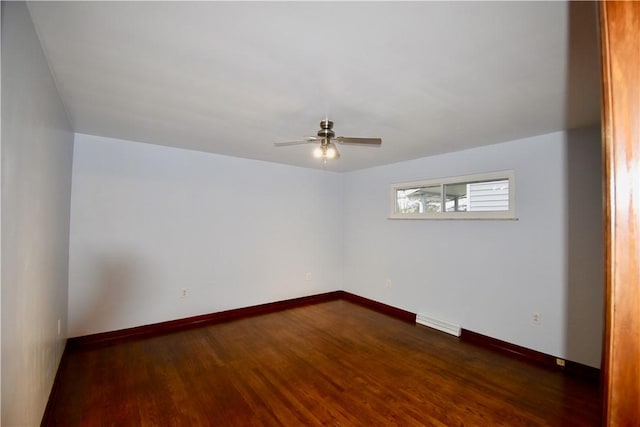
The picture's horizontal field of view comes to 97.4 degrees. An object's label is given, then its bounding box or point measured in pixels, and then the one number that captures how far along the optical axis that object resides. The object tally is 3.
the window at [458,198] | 3.14
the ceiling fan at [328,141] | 2.21
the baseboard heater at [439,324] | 3.43
